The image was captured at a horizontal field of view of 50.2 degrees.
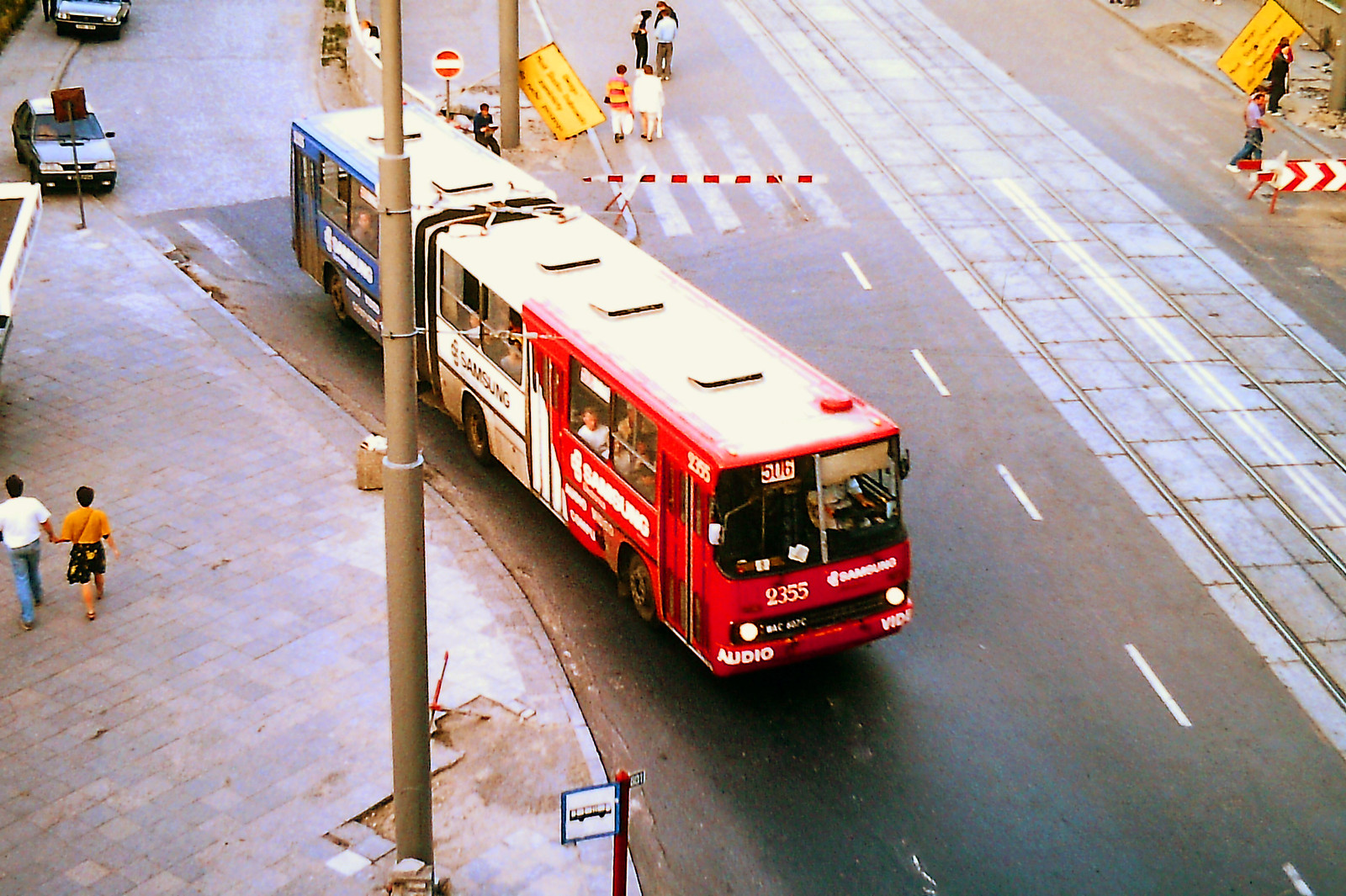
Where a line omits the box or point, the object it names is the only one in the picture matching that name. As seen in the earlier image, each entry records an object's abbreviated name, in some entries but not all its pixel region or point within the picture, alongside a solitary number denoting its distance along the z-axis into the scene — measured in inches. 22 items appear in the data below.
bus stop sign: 347.6
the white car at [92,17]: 1315.2
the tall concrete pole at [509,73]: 1044.5
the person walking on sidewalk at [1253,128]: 1015.6
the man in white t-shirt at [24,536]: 515.5
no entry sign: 1018.7
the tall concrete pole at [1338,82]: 1143.0
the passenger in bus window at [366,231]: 727.1
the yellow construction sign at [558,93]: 982.4
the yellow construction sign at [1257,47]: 1015.6
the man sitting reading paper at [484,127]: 1005.2
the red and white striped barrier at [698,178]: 941.8
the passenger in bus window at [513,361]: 603.8
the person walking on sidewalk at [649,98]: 1075.9
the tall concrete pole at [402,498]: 354.0
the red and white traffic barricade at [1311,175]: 951.0
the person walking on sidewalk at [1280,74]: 1127.9
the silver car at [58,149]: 964.6
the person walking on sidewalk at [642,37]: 1183.6
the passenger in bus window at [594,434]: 542.3
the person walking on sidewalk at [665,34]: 1171.3
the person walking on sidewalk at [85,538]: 524.4
